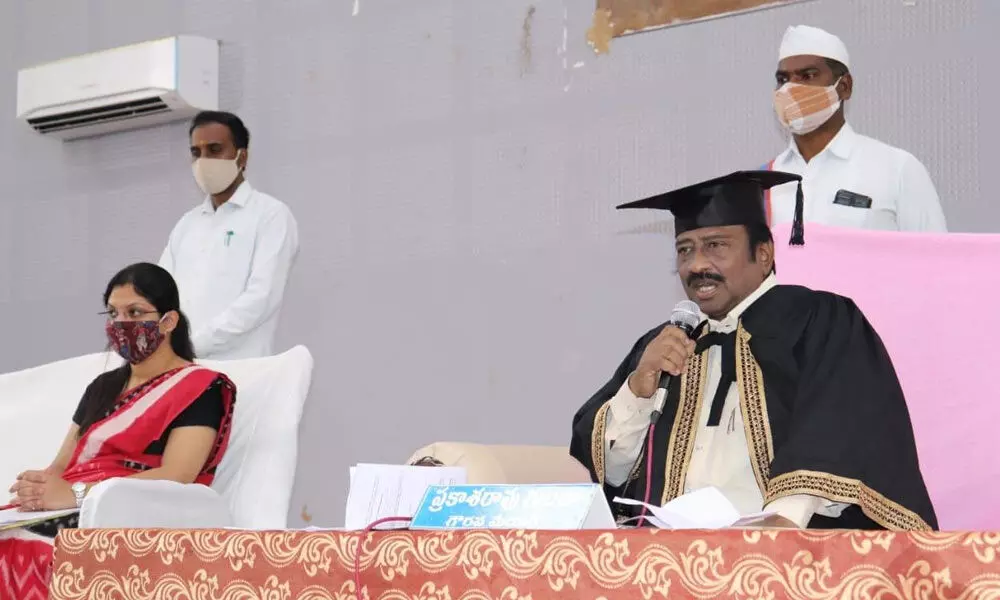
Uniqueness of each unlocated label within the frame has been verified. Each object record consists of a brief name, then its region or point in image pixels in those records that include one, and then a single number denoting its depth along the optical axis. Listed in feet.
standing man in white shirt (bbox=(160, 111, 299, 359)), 21.48
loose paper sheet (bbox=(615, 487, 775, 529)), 12.52
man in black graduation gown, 14.34
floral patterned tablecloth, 9.67
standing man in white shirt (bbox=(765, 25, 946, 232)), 18.36
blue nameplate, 11.97
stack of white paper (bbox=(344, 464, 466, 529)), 13.76
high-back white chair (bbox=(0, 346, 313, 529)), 16.75
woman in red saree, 17.11
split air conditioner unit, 23.09
